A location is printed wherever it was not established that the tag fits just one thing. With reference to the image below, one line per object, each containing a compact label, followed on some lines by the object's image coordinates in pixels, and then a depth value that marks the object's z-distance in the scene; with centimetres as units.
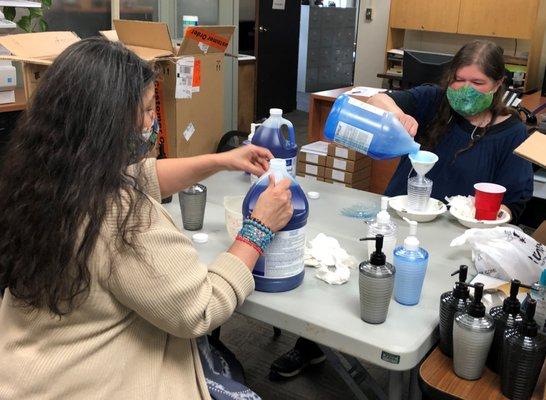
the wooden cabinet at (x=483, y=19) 425
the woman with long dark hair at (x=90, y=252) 95
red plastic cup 160
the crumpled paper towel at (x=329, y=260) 131
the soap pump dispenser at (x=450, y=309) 109
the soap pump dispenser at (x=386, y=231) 135
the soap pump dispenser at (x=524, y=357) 98
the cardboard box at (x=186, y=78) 258
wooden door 586
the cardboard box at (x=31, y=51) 238
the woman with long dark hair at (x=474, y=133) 188
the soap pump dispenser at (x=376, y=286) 111
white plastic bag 128
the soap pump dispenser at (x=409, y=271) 118
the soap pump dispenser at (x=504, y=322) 103
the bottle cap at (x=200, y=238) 149
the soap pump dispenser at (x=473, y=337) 103
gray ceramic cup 154
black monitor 359
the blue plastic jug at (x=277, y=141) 170
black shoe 209
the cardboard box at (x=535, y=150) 113
